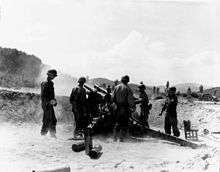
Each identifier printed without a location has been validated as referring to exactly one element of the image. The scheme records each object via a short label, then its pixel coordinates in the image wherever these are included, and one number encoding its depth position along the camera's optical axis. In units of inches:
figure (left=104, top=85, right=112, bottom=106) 434.4
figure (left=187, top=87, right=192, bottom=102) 1131.7
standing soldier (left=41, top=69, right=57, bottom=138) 402.9
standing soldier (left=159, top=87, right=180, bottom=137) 442.9
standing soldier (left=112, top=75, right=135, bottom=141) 394.6
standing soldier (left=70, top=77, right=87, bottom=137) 412.8
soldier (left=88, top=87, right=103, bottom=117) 432.8
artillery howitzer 407.2
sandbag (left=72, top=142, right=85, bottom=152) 308.7
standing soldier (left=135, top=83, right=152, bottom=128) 498.7
